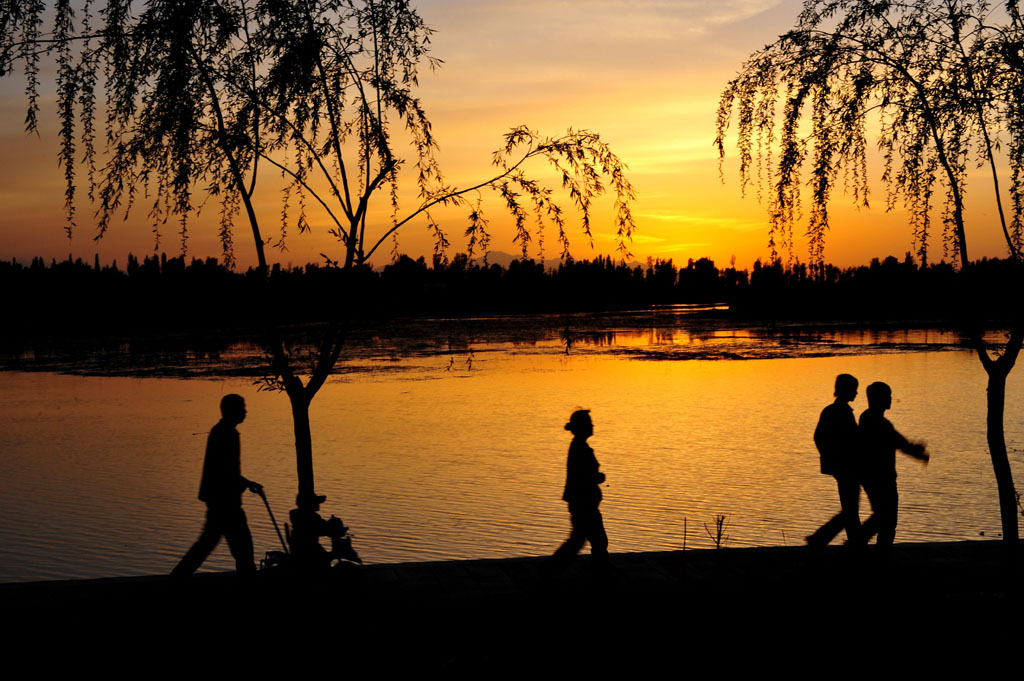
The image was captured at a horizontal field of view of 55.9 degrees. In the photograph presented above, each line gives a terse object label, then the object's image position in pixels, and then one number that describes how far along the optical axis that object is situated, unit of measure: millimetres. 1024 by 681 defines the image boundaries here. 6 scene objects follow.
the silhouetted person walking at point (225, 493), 7551
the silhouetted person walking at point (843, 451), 8211
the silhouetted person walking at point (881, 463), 8047
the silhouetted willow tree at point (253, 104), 8805
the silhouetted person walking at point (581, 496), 7918
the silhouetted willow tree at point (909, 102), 8359
